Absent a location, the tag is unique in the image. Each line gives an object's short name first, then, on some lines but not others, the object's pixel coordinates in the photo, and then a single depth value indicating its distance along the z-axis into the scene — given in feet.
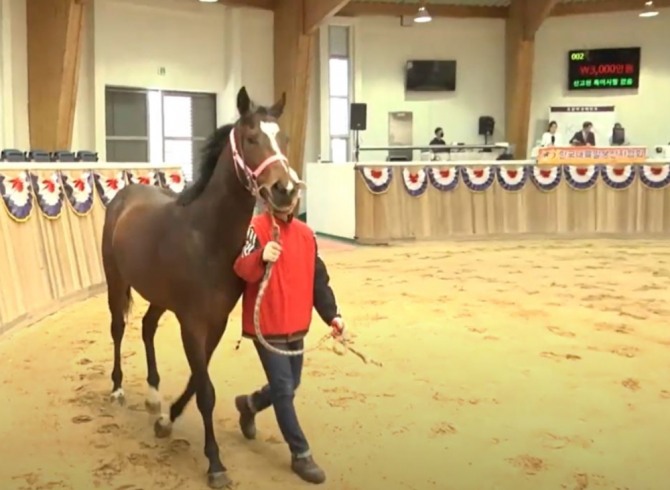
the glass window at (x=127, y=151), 44.14
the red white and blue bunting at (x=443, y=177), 37.37
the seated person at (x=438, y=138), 51.67
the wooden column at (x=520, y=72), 51.74
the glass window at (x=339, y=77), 51.98
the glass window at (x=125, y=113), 43.80
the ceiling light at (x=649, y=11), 49.19
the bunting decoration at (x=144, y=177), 24.82
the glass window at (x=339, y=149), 51.85
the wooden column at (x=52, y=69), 36.65
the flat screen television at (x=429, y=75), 53.78
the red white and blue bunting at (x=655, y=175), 38.63
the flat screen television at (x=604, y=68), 53.21
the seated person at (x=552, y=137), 47.32
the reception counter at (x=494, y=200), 36.88
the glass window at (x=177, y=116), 46.54
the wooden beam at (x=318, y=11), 43.29
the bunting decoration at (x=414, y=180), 36.94
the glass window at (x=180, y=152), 46.91
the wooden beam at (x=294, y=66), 46.65
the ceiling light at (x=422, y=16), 45.62
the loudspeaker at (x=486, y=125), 53.42
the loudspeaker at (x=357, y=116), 43.27
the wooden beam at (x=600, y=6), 52.01
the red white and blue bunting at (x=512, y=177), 38.29
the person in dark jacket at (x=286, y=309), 9.34
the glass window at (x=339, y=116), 51.98
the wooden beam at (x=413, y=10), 51.96
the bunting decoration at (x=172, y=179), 26.37
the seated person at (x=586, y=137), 47.16
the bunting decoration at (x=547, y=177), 38.70
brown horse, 8.75
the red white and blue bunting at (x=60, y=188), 17.76
